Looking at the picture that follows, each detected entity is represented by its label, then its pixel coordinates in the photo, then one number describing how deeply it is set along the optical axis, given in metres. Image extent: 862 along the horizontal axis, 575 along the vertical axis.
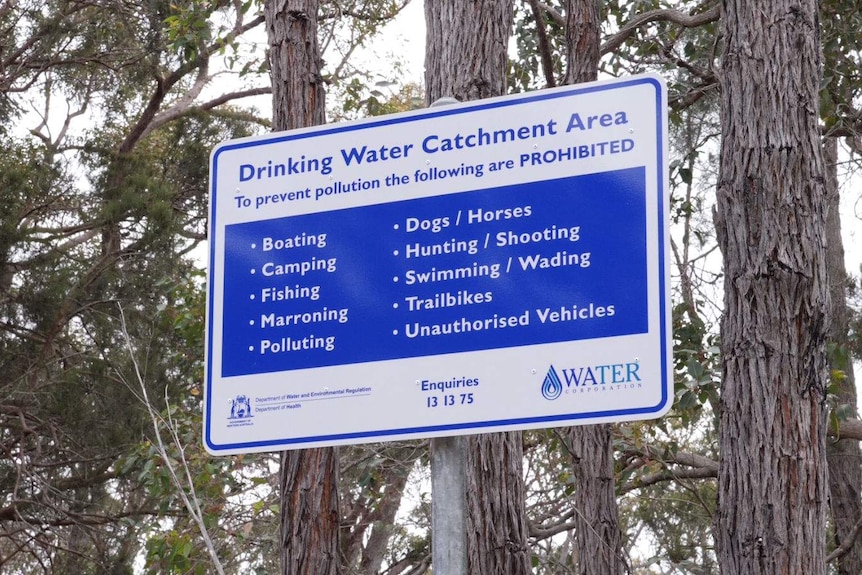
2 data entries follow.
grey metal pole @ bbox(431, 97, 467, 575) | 1.82
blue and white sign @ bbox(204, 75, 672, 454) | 1.87
